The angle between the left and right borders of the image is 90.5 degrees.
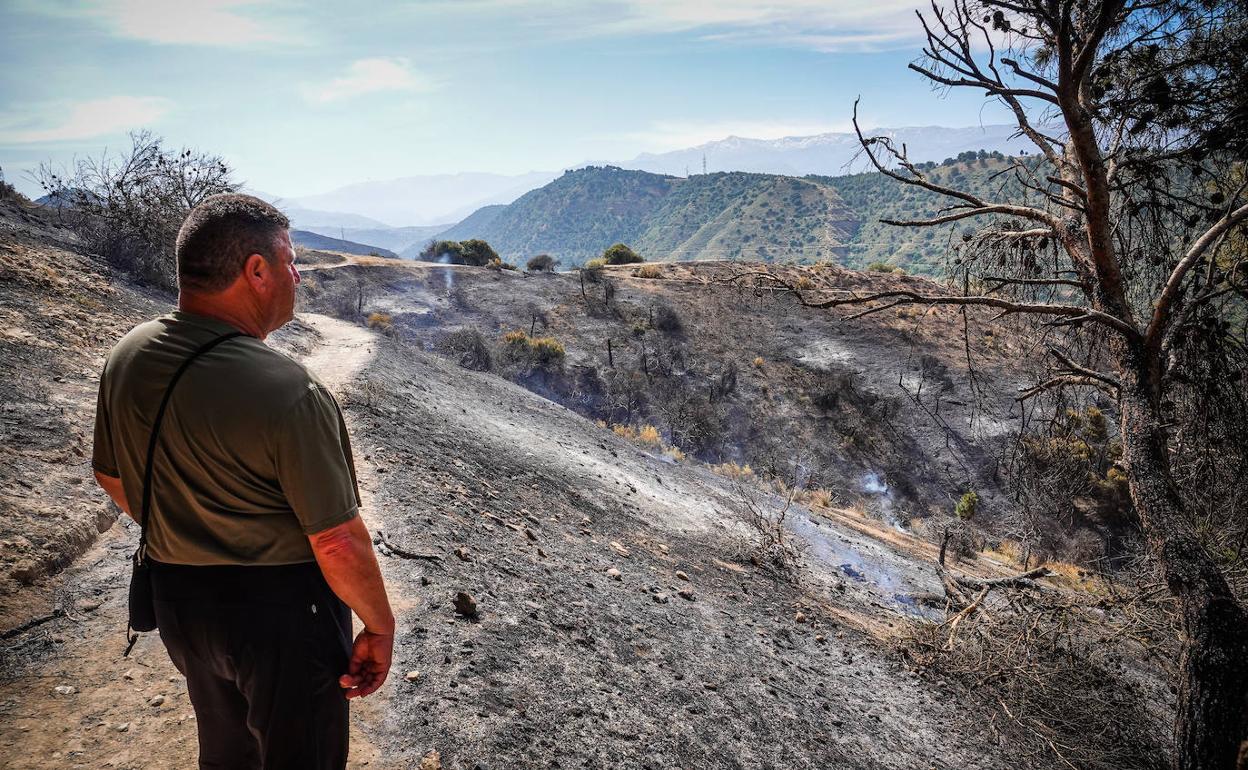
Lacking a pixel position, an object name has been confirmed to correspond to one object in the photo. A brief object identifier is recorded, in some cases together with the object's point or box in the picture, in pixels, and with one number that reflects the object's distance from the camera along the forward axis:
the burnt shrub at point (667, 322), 34.75
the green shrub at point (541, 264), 44.84
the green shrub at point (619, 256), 51.94
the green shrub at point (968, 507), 23.47
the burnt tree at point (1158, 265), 3.62
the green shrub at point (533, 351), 27.84
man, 1.68
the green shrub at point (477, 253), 49.09
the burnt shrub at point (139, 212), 14.67
